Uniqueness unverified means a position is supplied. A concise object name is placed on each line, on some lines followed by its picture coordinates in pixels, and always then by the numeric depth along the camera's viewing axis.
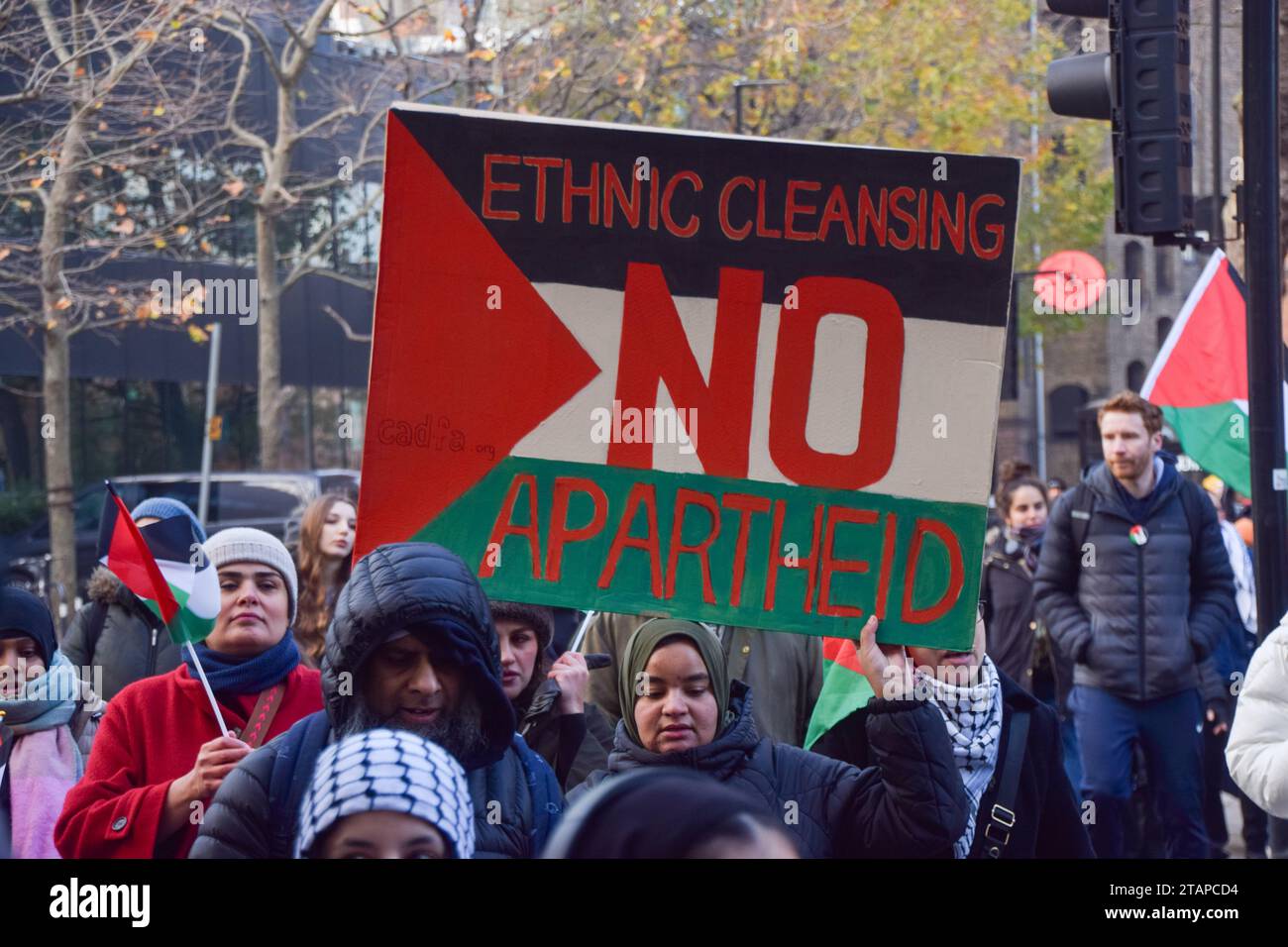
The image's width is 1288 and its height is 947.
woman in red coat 3.95
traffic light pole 5.98
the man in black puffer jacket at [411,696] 3.39
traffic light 5.93
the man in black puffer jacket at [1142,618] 7.32
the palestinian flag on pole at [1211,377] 9.21
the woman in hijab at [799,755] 3.98
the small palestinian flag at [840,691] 5.00
